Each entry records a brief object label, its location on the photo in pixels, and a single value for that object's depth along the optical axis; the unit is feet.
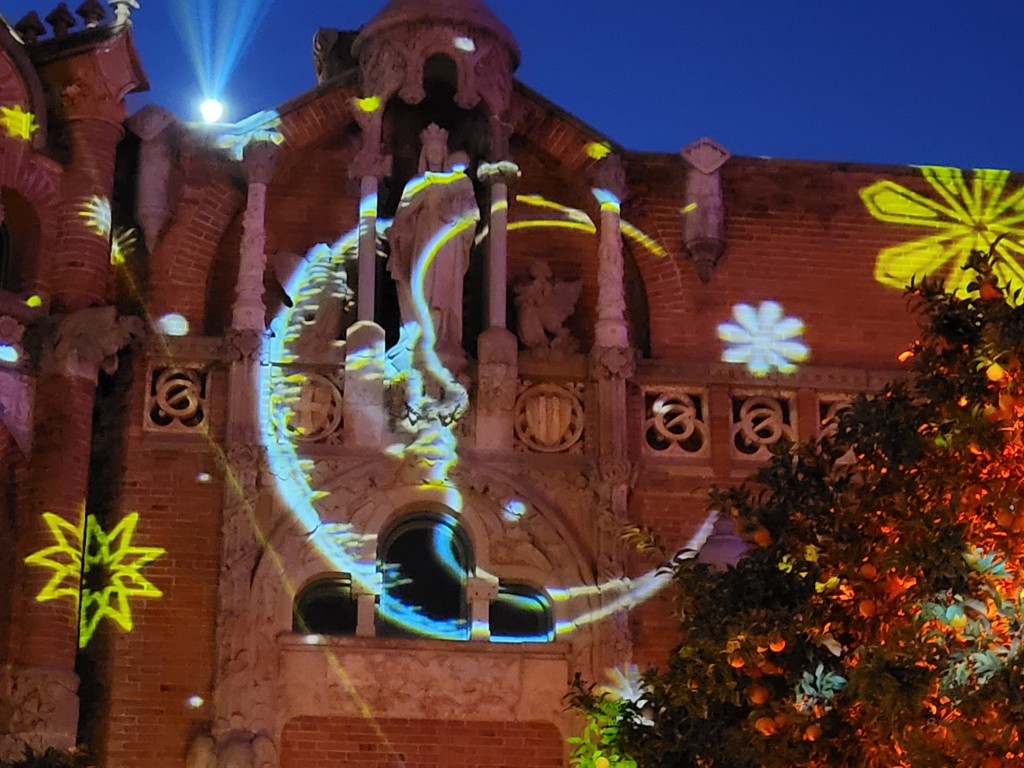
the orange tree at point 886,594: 28.48
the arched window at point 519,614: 50.14
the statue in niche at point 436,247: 50.70
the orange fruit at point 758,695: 31.22
